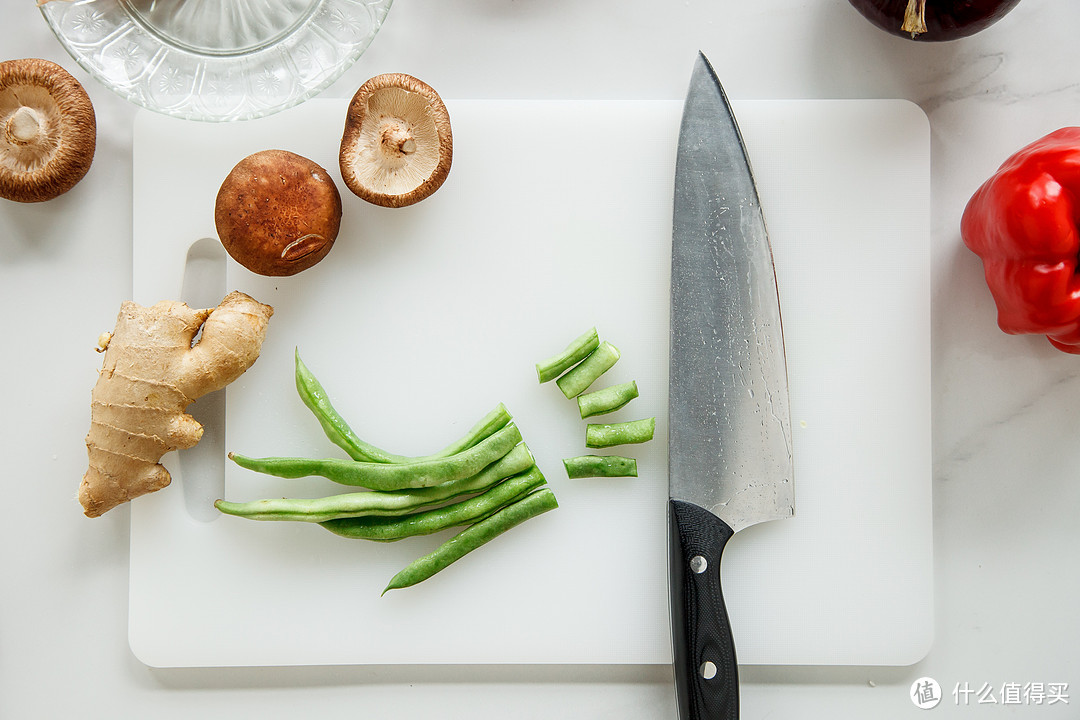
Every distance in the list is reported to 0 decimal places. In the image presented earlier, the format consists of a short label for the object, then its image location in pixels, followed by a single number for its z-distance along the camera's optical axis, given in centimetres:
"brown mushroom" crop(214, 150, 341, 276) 63
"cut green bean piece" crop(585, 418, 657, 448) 65
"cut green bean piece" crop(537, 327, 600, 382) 65
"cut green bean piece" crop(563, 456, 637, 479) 65
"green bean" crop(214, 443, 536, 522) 65
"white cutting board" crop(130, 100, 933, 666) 66
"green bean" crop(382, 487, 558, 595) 65
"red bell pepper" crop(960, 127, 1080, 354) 62
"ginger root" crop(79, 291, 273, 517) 63
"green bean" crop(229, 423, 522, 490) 64
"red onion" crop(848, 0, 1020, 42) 63
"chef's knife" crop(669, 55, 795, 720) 65
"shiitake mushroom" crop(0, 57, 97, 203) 65
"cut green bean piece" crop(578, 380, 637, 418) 65
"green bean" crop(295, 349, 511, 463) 65
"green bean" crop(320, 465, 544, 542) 65
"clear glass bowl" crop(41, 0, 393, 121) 65
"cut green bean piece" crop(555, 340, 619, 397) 65
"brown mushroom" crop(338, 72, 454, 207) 64
